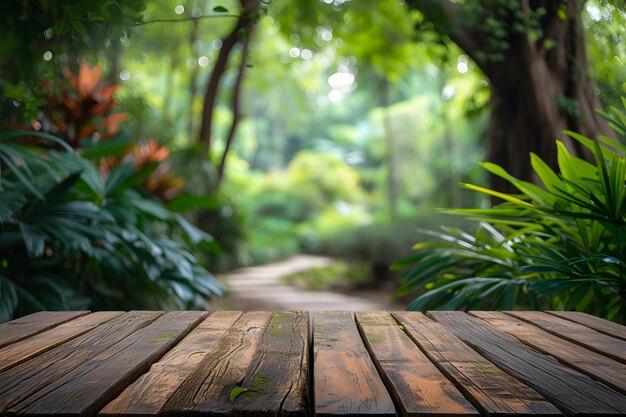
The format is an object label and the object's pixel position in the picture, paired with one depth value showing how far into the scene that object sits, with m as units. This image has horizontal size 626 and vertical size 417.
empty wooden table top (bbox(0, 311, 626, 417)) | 0.84
